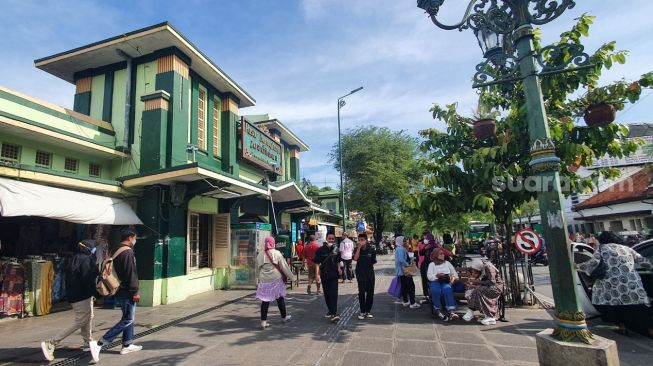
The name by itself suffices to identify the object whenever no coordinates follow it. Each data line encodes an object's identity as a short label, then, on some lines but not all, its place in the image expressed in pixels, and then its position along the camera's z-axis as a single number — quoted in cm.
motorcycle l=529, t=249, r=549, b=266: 1814
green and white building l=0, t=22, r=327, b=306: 801
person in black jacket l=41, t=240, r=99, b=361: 503
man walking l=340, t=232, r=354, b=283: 982
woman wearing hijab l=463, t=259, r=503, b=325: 666
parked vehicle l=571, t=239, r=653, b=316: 613
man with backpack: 517
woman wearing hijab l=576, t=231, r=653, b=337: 566
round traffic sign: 701
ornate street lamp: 340
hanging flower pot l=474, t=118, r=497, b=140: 656
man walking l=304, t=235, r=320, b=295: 1038
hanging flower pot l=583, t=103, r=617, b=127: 564
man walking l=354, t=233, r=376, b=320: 711
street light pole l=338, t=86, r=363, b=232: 1952
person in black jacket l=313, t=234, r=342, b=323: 700
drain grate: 490
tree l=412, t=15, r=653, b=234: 644
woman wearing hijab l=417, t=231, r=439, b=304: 883
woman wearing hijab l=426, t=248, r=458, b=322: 690
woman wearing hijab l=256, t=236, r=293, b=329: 660
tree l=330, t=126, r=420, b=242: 2661
